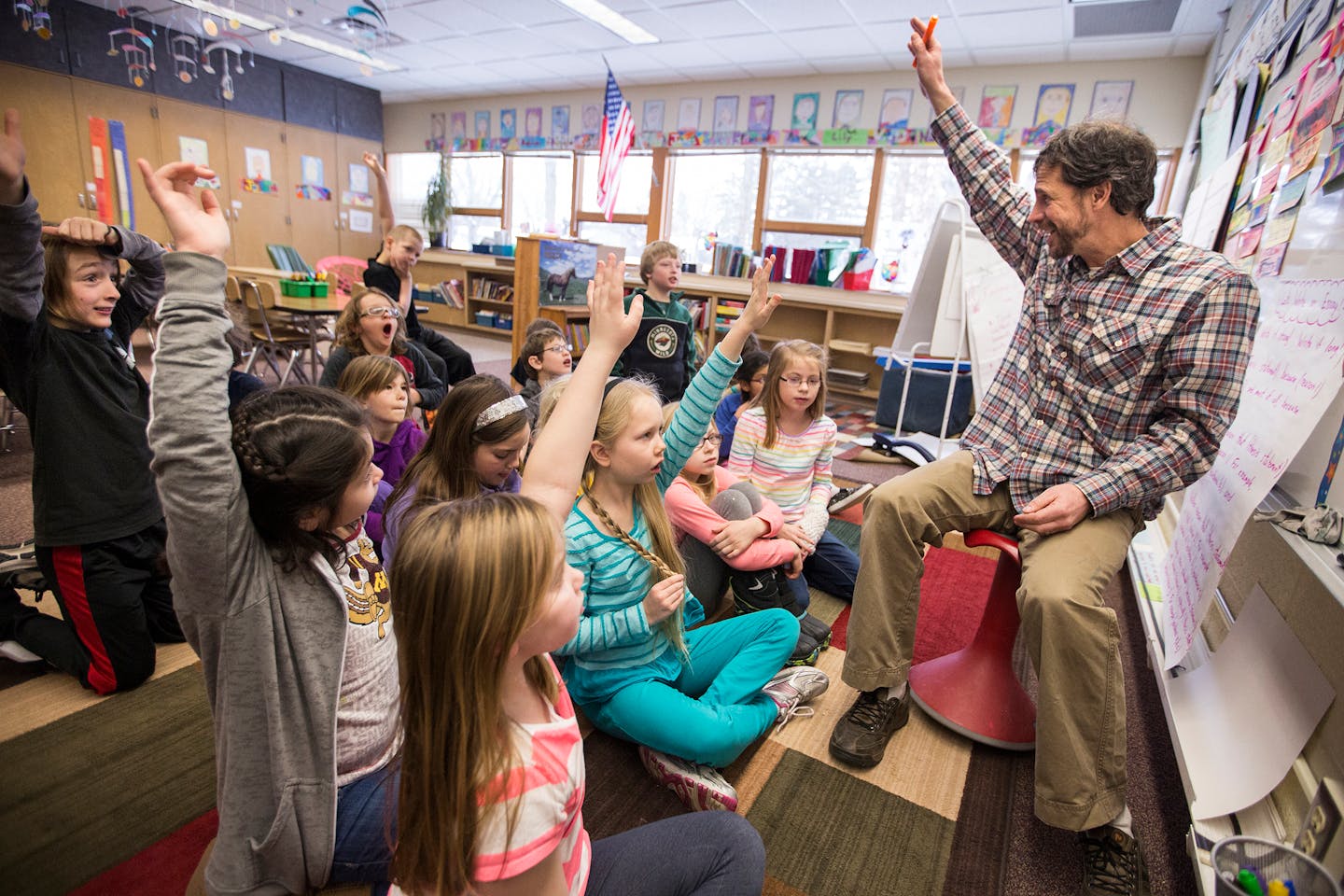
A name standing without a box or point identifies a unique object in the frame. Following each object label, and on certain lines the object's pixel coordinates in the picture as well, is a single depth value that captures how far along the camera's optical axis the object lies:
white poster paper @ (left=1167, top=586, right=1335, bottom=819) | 1.13
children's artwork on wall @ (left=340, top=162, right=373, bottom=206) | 8.67
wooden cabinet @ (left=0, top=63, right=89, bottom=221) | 6.12
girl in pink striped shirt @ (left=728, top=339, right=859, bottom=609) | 2.15
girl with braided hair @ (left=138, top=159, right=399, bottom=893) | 0.76
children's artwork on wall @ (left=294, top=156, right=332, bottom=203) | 8.16
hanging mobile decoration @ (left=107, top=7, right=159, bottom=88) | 6.48
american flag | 5.12
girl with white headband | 1.54
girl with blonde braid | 1.31
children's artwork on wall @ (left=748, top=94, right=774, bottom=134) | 6.40
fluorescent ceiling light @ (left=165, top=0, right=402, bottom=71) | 5.61
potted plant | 8.67
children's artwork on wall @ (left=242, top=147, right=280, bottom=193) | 7.69
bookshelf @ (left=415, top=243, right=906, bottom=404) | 5.88
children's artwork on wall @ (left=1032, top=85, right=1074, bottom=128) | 5.20
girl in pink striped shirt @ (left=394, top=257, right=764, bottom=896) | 0.66
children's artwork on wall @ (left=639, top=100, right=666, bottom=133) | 6.97
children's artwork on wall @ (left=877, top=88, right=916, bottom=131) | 5.77
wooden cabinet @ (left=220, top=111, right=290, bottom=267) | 7.58
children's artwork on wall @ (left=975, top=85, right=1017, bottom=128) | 5.41
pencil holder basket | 0.89
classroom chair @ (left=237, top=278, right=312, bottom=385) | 4.45
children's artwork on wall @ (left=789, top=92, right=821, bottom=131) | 6.18
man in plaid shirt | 1.23
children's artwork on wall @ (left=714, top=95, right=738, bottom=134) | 6.60
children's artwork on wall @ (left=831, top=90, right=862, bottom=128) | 5.98
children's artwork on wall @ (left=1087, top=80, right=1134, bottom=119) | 5.05
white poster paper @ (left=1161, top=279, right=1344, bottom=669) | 1.25
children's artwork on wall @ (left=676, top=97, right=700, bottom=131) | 6.79
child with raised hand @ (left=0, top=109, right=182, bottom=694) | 1.54
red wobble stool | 1.57
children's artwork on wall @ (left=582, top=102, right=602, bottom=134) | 7.43
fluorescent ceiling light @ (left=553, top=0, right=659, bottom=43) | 5.02
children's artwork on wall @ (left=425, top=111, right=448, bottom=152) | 8.62
